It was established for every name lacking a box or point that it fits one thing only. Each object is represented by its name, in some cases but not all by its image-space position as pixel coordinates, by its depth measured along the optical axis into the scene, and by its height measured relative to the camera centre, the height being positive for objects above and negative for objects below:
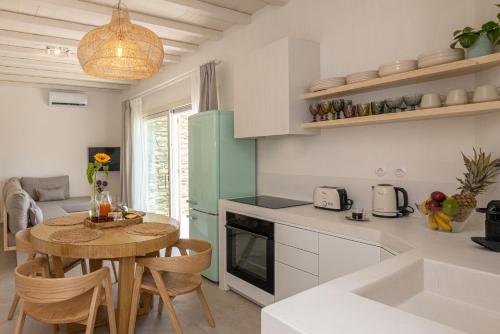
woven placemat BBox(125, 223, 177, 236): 2.29 -0.51
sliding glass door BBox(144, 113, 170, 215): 5.66 -0.14
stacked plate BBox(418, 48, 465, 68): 1.86 +0.53
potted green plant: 1.67 +0.57
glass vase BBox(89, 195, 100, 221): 2.64 -0.41
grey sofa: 3.92 -0.70
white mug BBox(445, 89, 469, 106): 1.81 +0.30
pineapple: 1.74 -0.14
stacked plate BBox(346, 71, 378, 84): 2.28 +0.52
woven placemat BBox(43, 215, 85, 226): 2.58 -0.51
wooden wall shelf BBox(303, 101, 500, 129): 1.69 +0.22
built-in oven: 2.68 -0.81
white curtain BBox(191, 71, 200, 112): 4.22 +0.80
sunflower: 2.55 -0.02
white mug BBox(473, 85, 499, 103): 1.68 +0.29
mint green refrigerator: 3.33 -0.14
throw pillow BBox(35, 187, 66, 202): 6.13 -0.70
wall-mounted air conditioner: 6.42 +1.07
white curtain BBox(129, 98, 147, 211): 6.02 -0.15
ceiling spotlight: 4.29 +1.31
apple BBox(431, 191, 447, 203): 1.85 -0.23
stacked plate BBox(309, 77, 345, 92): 2.51 +0.53
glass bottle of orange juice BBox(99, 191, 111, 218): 2.62 -0.39
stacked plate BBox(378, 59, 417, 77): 2.04 +0.52
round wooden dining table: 2.03 -0.56
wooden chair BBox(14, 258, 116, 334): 1.75 -0.79
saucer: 2.19 -0.42
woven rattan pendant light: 2.29 +0.73
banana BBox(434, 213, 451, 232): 1.78 -0.36
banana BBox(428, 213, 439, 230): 1.86 -0.37
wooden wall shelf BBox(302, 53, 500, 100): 1.71 +0.45
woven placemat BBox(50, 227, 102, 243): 2.11 -0.51
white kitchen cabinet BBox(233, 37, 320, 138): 2.73 +0.57
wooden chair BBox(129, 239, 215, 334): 2.15 -0.86
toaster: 2.52 -0.34
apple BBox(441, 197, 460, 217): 1.73 -0.27
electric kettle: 2.22 -0.31
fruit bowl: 1.74 -0.31
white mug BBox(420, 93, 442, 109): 1.91 +0.30
